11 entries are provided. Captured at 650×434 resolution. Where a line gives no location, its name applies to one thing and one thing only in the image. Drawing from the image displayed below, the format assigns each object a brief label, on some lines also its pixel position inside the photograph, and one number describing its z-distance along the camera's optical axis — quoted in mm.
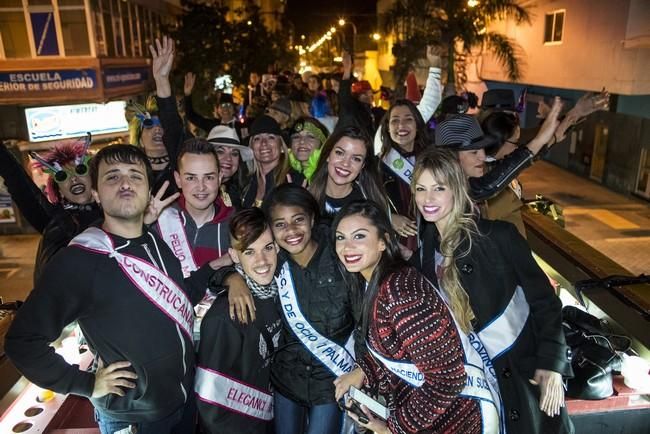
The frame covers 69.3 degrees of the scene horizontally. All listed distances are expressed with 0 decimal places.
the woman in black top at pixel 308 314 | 2910
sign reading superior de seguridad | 11102
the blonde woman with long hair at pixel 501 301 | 2496
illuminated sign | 11125
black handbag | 3076
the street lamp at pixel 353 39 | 48834
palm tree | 15008
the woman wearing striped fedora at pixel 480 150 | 2975
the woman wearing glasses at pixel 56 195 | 3170
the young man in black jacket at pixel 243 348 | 2682
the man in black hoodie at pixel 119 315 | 2152
